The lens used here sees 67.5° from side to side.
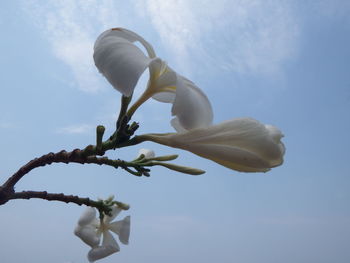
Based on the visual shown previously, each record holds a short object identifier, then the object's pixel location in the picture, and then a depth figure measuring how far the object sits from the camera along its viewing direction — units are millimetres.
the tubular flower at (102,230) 178
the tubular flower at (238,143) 137
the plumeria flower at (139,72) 121
